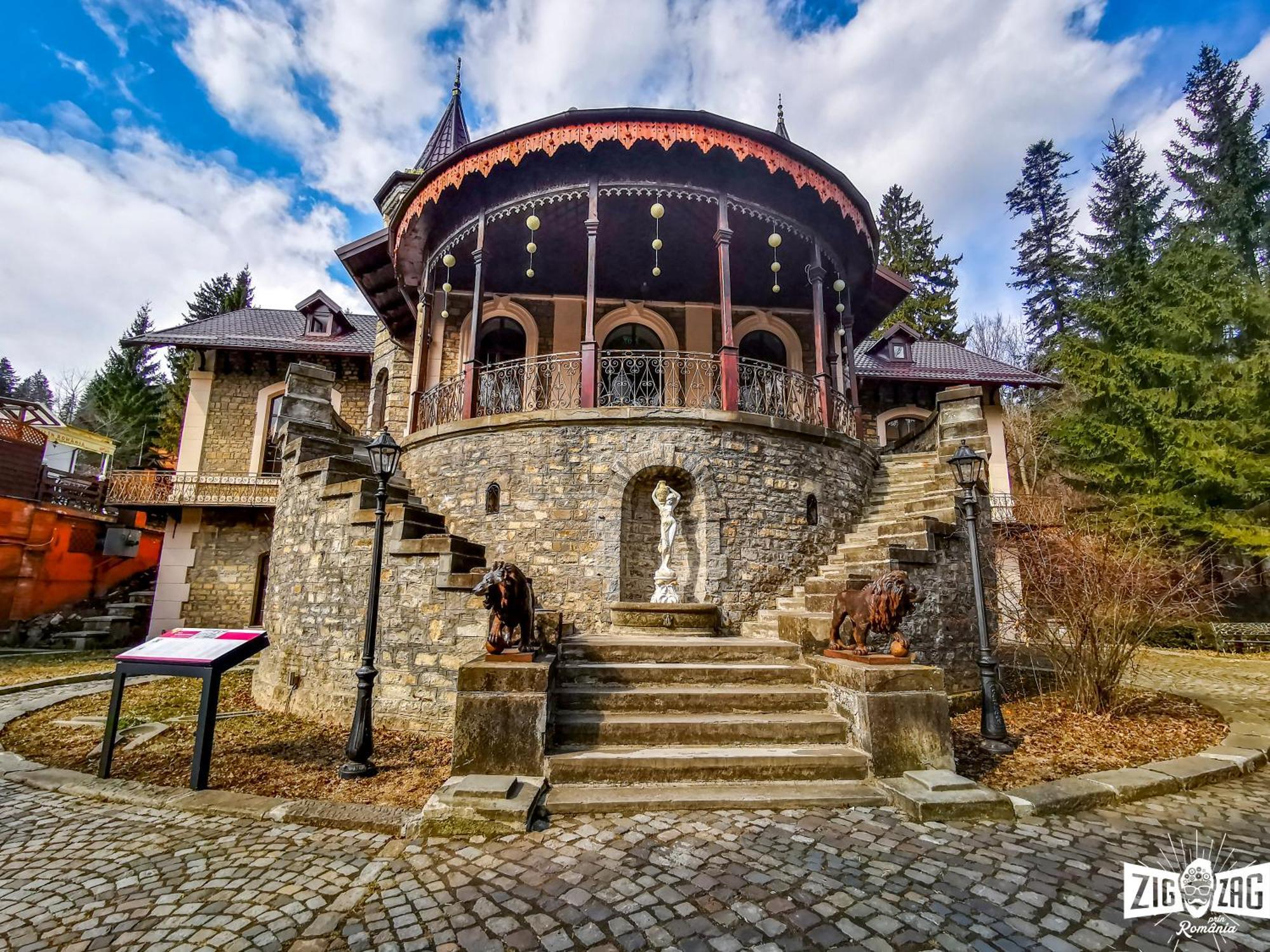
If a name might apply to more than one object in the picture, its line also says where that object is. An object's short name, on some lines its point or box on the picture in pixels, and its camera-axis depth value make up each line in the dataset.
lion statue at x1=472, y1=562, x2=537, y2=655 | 4.52
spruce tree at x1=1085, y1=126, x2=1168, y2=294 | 20.08
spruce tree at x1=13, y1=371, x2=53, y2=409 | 46.88
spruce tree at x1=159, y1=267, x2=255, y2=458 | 24.33
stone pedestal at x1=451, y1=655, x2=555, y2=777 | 4.12
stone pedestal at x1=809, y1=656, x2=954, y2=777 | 4.27
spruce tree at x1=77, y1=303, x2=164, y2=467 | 28.14
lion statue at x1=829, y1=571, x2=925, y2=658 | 4.56
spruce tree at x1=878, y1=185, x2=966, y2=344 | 25.66
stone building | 4.94
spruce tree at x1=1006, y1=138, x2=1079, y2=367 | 24.98
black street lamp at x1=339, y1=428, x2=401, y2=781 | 4.74
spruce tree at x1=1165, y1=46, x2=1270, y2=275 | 18.61
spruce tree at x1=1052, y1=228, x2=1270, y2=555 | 12.84
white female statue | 7.43
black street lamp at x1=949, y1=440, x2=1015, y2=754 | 5.24
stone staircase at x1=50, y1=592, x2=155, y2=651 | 13.13
